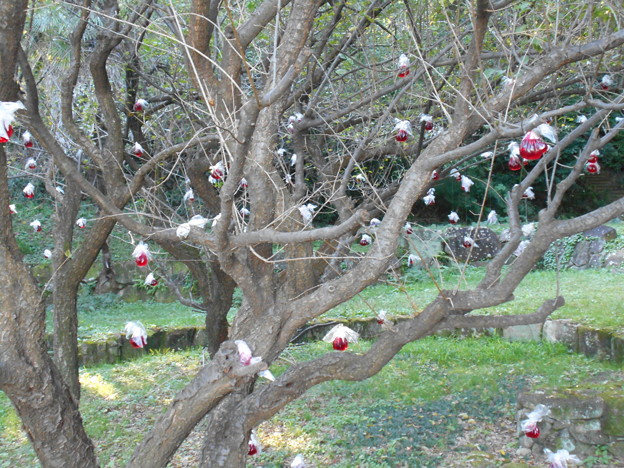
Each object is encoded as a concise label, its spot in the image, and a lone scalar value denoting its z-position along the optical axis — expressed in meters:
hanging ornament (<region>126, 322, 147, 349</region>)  3.10
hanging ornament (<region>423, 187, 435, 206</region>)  5.77
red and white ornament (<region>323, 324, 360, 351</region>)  2.80
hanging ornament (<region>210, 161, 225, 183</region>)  3.10
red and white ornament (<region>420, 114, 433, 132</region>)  3.60
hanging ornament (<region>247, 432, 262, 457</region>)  2.74
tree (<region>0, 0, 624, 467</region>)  2.23
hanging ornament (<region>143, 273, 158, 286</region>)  4.85
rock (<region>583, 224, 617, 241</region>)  9.09
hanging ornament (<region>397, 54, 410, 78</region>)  3.43
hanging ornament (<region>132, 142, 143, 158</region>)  4.61
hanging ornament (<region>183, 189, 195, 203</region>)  4.70
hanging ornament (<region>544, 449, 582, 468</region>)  3.21
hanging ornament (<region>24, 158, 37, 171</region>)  4.82
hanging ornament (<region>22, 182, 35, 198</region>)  5.54
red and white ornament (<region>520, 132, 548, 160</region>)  2.12
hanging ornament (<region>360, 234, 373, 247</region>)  5.54
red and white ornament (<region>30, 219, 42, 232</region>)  6.79
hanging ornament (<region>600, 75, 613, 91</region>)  3.51
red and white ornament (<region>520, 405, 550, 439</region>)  3.40
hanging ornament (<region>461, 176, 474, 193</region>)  5.19
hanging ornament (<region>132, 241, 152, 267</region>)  2.76
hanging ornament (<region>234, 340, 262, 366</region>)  2.26
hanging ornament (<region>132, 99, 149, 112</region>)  4.29
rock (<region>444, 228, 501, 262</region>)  10.07
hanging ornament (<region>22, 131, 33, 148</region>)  4.20
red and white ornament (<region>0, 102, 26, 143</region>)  2.04
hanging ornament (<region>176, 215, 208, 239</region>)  2.23
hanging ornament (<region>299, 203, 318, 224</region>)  2.86
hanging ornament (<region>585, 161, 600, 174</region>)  3.38
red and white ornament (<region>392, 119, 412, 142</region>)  3.17
